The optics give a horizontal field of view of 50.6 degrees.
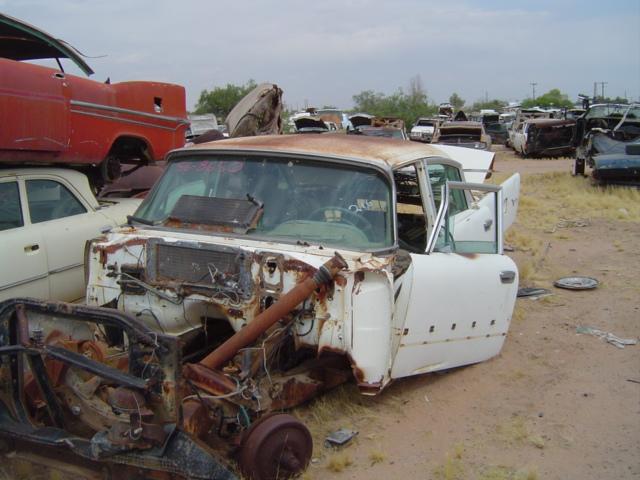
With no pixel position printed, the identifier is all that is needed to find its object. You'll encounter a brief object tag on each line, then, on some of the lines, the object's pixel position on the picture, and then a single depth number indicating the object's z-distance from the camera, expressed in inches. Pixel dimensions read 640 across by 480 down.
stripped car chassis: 120.4
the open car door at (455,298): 173.9
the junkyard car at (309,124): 898.7
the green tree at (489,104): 3316.9
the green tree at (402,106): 1905.6
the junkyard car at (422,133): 1061.5
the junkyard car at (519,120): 1069.4
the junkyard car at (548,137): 868.0
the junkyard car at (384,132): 796.9
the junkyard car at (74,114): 221.6
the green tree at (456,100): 3302.2
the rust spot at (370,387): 154.3
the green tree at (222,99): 1846.7
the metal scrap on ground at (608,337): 233.5
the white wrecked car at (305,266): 153.2
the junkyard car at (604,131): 605.1
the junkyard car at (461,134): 803.4
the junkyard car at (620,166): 548.7
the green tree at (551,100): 2848.9
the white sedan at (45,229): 211.5
